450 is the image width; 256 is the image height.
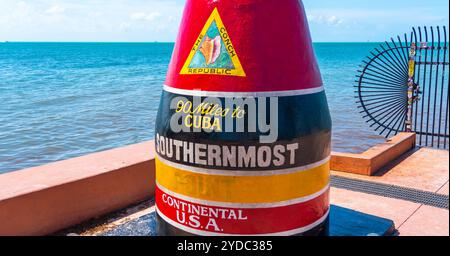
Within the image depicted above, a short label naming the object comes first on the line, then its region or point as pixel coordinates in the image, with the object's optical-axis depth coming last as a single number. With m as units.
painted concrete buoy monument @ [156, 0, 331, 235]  3.28
